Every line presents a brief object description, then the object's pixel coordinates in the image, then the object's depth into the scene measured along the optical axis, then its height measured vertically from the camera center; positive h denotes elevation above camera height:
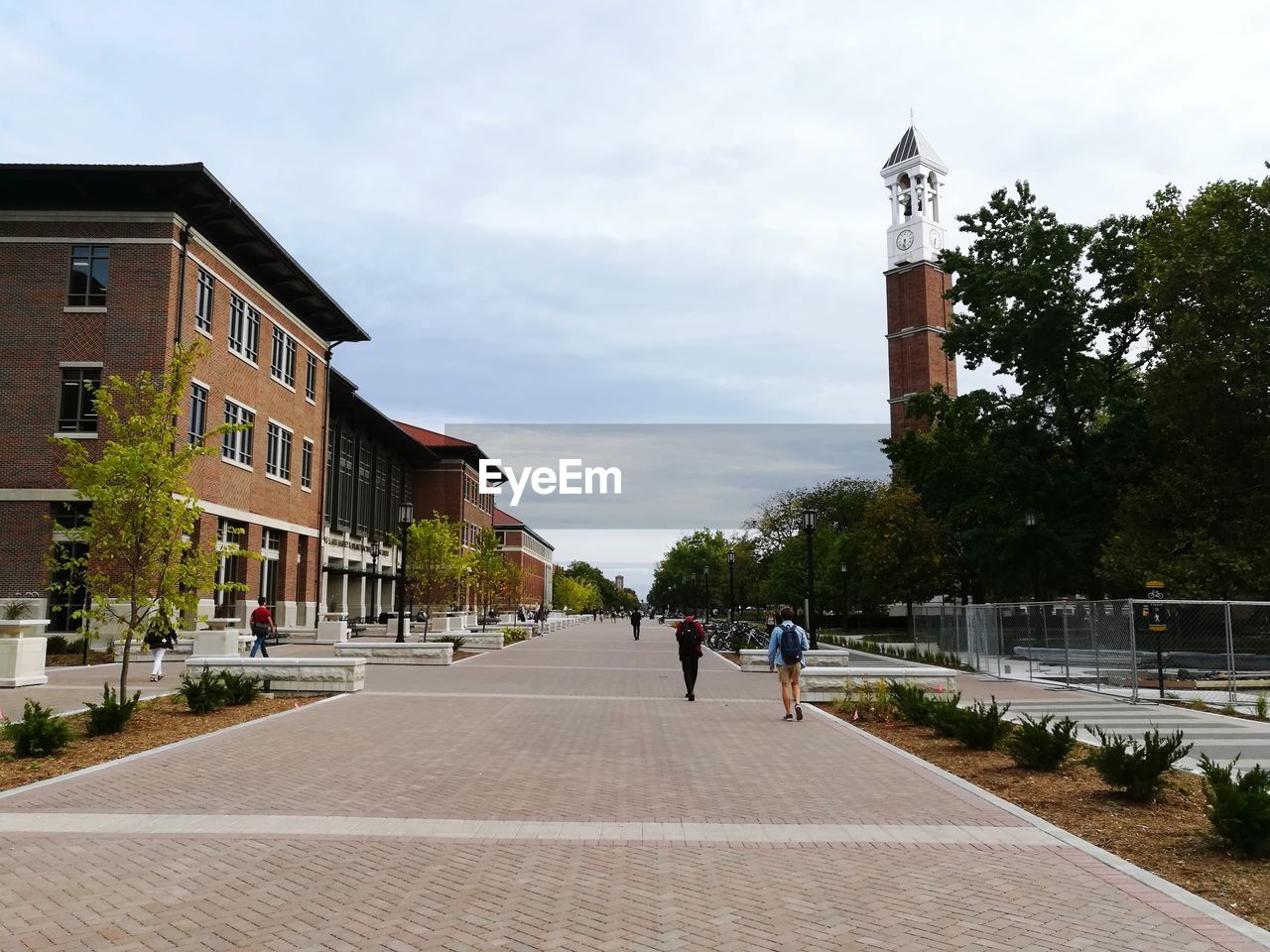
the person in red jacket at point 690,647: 18.06 -1.20
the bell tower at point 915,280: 91.81 +29.61
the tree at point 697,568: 102.88 +1.68
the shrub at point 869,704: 15.45 -1.97
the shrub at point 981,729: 11.80 -1.75
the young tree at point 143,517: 13.88 +0.92
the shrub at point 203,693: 14.59 -1.70
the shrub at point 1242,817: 6.87 -1.63
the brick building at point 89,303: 30.25 +8.92
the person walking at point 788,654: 14.77 -1.07
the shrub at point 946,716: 12.24 -1.69
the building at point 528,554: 126.00 +4.08
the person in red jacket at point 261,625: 23.61 -1.06
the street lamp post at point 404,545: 30.84 +1.22
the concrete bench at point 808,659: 23.59 -2.00
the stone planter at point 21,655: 18.70 -1.47
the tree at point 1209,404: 26.22 +5.14
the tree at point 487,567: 53.53 +0.82
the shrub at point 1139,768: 8.69 -1.63
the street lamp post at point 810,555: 27.03 +0.77
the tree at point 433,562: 43.38 +0.88
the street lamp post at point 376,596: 60.22 -0.92
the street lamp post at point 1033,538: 30.58 +1.57
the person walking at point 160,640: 14.17 -1.31
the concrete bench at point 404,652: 27.05 -1.95
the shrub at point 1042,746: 10.26 -1.70
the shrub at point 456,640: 35.88 -2.14
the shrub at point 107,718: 12.21 -1.72
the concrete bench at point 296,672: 17.78 -1.67
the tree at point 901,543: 44.38 +1.86
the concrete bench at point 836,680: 18.00 -1.78
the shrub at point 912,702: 13.81 -1.72
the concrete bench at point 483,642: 38.50 -2.35
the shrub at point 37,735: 10.55 -1.67
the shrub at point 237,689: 15.52 -1.73
